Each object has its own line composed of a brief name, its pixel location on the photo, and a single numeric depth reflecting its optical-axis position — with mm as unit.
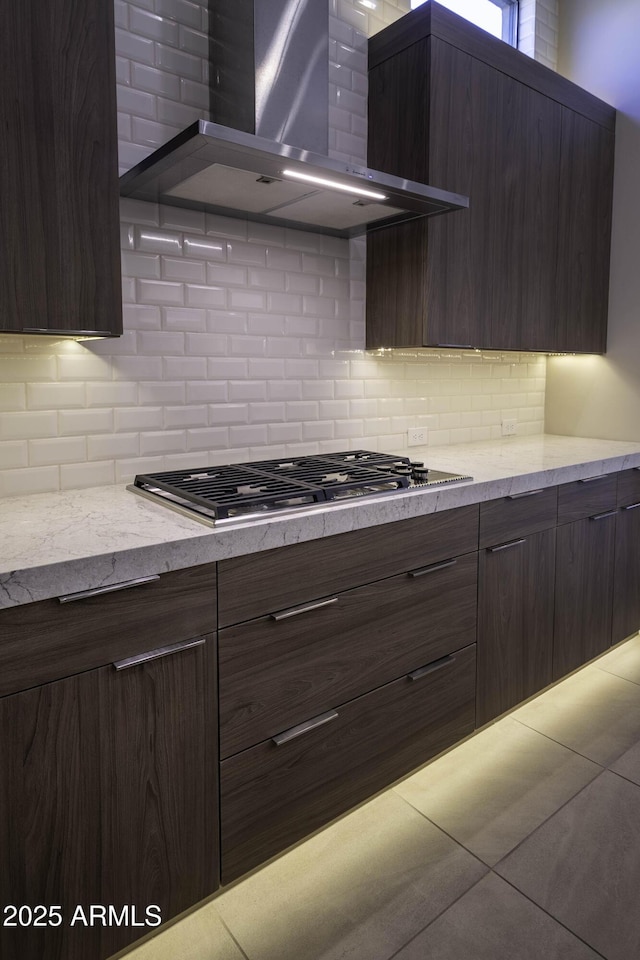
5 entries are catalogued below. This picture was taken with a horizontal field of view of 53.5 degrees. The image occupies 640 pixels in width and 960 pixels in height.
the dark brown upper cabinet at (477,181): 2316
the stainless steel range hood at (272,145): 1705
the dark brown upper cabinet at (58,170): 1376
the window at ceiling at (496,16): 3164
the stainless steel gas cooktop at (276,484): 1567
